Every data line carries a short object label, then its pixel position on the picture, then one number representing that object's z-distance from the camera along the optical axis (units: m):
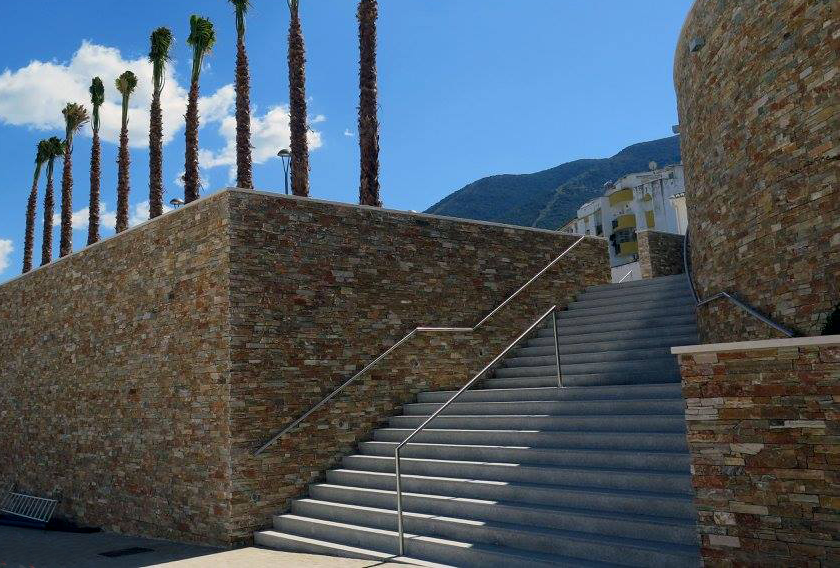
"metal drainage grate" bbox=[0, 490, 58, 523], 11.11
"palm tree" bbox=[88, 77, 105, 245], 21.50
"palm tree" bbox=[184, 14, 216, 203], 16.20
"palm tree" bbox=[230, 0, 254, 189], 15.33
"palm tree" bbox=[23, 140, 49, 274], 25.05
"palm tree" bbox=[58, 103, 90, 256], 22.48
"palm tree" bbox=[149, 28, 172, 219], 18.41
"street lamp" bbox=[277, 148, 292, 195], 13.82
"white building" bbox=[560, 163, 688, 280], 43.69
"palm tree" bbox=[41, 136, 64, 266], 24.11
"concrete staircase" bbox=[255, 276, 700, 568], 5.27
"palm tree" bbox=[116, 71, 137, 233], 20.62
